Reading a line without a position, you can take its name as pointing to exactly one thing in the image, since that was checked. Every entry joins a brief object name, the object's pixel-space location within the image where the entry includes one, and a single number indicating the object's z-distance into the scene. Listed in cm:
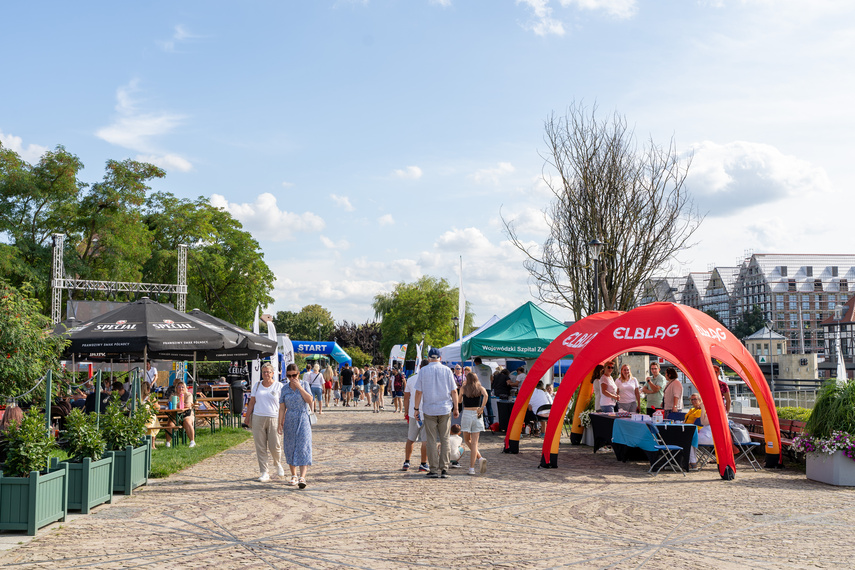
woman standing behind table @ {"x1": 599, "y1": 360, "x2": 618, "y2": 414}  1464
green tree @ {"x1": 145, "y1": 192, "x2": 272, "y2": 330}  4181
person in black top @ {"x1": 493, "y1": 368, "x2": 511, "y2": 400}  1806
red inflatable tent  1141
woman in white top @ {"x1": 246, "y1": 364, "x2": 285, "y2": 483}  1034
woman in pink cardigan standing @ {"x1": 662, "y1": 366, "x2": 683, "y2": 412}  1384
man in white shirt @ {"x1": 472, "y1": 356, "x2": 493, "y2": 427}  2320
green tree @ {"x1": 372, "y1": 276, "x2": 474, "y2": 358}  6581
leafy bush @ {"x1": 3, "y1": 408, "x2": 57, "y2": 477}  695
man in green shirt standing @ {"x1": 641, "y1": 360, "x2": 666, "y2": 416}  1623
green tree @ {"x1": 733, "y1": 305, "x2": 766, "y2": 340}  10612
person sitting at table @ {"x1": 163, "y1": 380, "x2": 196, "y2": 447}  1434
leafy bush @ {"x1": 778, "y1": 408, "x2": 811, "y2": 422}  1382
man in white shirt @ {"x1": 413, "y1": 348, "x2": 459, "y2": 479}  1047
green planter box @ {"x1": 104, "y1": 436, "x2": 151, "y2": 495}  891
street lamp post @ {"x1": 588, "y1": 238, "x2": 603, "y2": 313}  1797
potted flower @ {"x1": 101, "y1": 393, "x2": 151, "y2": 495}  895
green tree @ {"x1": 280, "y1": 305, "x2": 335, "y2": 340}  9150
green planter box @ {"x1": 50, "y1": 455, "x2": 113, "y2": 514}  778
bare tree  2577
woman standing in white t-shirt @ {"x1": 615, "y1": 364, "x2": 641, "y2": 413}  1459
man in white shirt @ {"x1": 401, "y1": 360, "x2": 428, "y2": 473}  1130
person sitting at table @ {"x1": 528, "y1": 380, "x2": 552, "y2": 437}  1612
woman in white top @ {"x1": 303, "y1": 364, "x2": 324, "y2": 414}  2200
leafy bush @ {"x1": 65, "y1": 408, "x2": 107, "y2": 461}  805
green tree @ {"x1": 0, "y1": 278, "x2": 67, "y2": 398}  1162
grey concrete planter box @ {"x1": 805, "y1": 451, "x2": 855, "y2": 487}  1041
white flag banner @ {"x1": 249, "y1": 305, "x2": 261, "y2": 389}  1631
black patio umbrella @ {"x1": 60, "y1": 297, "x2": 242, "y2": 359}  1330
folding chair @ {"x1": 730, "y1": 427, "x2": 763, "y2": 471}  1245
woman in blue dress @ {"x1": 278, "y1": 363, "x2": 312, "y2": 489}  977
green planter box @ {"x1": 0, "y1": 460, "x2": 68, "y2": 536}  680
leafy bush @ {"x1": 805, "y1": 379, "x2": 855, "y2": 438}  1066
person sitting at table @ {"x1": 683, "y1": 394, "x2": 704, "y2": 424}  1281
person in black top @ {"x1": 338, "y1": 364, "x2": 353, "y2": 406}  3169
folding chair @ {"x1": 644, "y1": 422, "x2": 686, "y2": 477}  1158
